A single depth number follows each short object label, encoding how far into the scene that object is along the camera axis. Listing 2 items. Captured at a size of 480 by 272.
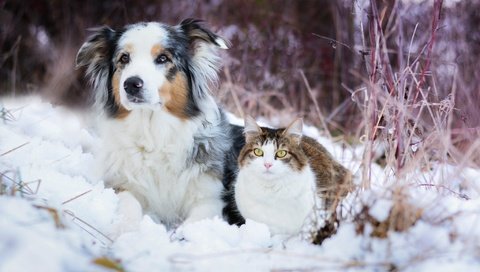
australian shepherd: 4.05
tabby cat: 3.55
